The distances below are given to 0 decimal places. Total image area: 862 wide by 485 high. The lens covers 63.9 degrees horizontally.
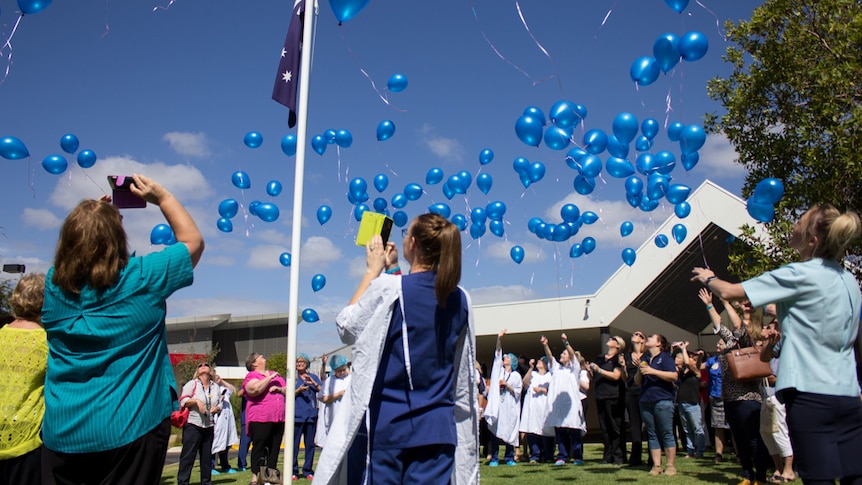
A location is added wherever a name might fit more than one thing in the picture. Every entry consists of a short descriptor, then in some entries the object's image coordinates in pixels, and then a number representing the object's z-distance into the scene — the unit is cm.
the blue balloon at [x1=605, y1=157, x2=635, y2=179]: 968
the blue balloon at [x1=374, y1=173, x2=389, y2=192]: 1219
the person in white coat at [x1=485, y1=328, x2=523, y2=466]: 1245
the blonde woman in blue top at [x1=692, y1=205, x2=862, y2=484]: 293
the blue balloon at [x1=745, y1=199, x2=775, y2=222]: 870
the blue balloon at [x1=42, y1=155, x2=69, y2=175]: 940
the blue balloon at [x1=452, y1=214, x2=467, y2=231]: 1243
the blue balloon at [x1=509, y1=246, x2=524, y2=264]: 1355
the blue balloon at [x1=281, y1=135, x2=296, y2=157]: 1076
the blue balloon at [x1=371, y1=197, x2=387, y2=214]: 1227
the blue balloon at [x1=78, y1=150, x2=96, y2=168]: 992
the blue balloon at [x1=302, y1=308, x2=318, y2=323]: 1432
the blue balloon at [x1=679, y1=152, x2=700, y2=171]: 955
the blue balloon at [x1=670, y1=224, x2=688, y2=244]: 1227
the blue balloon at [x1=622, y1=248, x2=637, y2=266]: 1344
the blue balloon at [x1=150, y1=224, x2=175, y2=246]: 1120
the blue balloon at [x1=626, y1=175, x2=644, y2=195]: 1009
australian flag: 617
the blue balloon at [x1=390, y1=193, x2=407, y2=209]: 1245
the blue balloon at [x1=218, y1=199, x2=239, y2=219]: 1185
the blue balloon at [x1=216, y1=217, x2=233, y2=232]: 1197
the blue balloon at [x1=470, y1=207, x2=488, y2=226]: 1254
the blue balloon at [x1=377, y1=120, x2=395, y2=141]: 1134
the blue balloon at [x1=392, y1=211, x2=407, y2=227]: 1227
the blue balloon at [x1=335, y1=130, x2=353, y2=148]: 1138
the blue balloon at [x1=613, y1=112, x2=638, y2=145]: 912
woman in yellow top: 325
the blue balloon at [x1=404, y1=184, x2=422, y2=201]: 1234
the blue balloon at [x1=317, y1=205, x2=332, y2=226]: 1275
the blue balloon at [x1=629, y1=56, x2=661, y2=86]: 880
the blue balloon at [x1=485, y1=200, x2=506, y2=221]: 1233
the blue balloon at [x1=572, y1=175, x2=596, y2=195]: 1030
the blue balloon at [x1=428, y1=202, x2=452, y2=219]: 1222
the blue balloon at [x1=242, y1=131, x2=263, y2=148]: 1085
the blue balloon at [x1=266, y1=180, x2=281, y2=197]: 1224
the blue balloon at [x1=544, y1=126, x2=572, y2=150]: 962
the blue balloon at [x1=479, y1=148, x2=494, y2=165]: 1200
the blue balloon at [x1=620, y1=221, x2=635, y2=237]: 1245
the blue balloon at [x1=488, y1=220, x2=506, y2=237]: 1238
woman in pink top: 941
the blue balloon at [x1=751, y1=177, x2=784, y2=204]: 856
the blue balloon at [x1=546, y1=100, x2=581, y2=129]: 962
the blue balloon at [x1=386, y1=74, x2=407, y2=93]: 1031
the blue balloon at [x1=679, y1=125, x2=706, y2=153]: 920
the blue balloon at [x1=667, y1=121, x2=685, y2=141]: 955
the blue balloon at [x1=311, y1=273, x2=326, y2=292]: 1373
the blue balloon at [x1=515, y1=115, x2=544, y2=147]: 954
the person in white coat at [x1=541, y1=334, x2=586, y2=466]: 1192
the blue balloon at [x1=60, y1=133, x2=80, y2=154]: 984
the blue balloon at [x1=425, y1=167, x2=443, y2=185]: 1217
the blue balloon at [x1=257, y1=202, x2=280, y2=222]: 1185
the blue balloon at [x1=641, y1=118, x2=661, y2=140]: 986
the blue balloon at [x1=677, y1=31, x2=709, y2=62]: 838
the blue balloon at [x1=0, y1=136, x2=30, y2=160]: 865
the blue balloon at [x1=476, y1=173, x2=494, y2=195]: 1192
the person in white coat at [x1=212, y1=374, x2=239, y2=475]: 1289
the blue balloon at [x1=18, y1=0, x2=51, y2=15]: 730
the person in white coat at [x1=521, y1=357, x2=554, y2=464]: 1245
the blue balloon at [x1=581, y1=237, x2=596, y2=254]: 1296
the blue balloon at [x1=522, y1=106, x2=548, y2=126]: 965
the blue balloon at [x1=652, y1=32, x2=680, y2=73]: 852
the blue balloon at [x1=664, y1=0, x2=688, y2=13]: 826
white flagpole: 512
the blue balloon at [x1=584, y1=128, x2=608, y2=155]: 969
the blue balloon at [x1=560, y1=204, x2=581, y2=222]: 1151
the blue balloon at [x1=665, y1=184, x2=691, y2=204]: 1005
